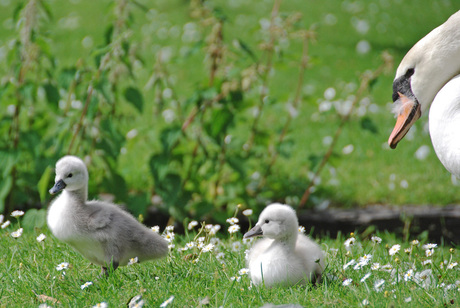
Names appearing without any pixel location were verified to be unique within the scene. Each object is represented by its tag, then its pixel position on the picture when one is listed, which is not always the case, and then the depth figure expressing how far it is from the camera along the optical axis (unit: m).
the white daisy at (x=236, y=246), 8.73
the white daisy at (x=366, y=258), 7.25
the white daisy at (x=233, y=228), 8.25
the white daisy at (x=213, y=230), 8.27
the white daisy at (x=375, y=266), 7.45
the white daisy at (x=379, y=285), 6.38
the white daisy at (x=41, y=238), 7.86
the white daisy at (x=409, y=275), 7.04
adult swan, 6.82
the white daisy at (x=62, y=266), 7.01
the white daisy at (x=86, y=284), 6.68
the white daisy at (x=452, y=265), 7.43
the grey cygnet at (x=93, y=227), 7.18
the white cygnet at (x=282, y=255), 6.91
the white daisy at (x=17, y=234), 8.19
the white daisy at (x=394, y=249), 7.57
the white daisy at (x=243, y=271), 7.35
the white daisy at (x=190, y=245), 8.00
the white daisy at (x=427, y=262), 7.69
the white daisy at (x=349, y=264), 7.10
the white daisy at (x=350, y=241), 7.94
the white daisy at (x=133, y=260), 7.23
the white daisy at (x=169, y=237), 8.05
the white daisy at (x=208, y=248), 7.69
